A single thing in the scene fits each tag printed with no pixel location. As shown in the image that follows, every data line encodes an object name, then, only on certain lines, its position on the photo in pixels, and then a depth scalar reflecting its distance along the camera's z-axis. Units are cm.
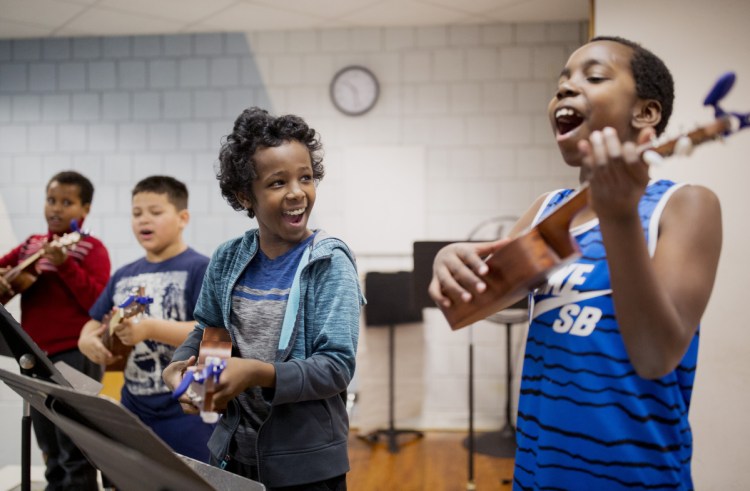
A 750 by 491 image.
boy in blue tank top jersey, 73
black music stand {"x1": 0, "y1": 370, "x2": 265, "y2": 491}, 74
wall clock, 416
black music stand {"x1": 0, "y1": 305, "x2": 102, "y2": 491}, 127
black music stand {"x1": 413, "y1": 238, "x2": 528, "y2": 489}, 291
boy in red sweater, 257
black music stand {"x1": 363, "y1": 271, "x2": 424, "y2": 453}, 396
